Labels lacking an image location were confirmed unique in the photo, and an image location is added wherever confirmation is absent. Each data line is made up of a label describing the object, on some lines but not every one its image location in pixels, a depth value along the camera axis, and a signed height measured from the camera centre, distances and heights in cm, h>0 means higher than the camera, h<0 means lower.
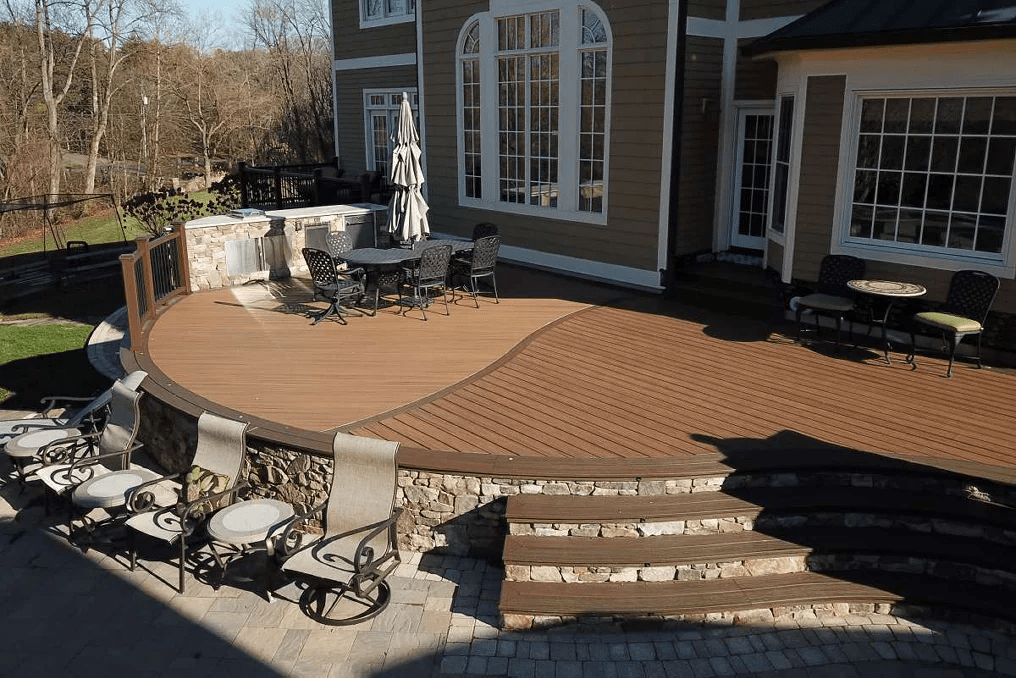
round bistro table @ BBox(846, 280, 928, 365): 770 -128
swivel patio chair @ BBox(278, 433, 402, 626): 521 -266
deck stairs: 507 -264
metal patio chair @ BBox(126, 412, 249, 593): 584 -255
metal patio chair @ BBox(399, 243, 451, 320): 958 -137
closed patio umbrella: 1045 -34
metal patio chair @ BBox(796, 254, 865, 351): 822 -141
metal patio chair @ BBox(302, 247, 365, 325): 951 -154
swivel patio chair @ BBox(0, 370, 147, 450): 718 -254
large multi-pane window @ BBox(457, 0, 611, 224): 1089 +77
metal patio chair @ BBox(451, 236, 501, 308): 996 -133
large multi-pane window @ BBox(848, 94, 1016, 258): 750 -11
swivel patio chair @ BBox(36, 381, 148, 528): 654 -257
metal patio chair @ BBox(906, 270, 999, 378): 738 -146
